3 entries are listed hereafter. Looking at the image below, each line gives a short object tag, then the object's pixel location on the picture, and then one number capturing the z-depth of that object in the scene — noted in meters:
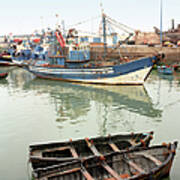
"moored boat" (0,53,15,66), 58.81
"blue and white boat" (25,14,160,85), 31.02
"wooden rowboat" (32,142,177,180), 8.31
